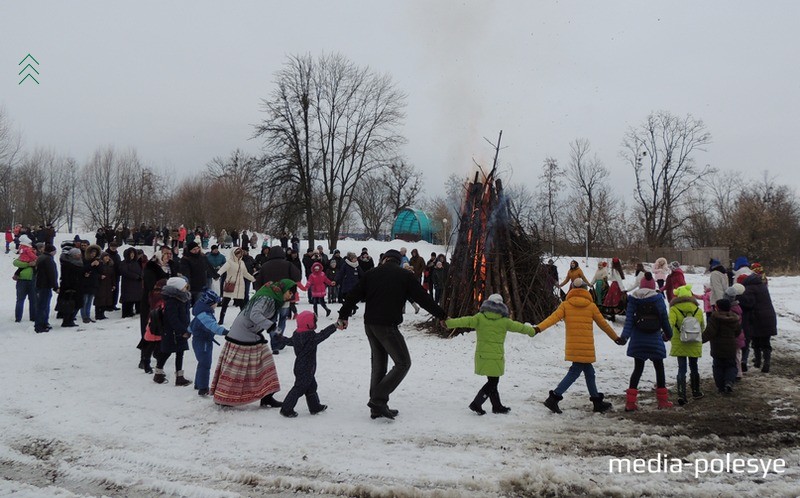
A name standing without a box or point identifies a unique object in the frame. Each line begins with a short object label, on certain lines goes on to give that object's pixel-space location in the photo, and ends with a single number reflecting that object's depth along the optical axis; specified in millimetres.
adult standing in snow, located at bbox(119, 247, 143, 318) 13422
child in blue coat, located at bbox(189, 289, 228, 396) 7219
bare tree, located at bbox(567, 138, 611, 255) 45772
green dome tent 46812
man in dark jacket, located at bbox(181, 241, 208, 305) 11898
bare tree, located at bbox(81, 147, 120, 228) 46062
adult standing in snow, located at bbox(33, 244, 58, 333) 11586
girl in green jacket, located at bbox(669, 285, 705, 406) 7324
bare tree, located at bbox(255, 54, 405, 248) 33531
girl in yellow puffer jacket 6633
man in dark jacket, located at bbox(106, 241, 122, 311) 14042
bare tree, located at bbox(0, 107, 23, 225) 43831
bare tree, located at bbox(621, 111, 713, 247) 45938
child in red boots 6770
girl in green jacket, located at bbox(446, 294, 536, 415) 6508
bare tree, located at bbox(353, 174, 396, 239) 68938
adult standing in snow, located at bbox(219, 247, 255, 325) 12205
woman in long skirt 6543
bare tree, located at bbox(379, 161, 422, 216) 65081
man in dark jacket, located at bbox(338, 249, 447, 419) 6234
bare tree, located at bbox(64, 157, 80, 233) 49094
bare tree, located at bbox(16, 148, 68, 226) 44250
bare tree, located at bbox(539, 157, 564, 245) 40588
